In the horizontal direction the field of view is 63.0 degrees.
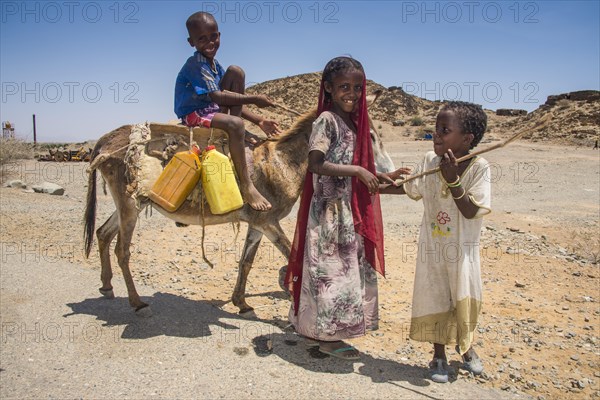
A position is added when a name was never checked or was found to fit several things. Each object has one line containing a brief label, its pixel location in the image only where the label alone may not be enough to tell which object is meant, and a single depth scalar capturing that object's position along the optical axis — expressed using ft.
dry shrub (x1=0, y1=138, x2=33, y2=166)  51.80
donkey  15.28
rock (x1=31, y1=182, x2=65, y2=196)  39.55
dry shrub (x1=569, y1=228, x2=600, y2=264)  23.81
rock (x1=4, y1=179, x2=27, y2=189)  40.71
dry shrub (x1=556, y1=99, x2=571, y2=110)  109.19
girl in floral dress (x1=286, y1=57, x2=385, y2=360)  11.51
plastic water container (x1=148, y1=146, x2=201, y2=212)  14.32
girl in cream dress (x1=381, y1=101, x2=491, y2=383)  10.93
